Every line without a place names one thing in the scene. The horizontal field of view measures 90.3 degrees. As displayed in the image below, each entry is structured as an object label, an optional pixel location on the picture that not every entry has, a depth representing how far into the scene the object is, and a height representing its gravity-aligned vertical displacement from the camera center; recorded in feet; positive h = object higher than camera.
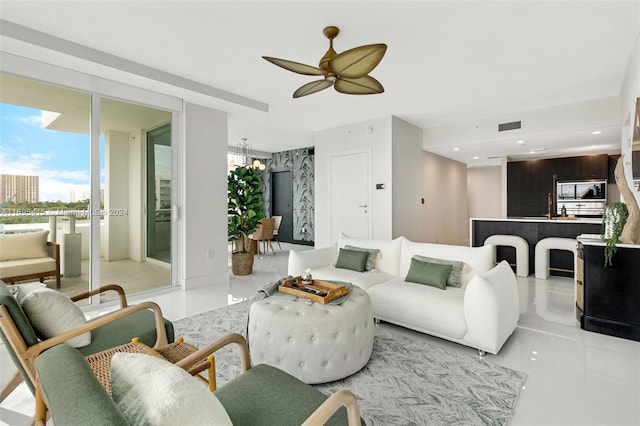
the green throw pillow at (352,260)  12.72 -1.92
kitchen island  17.31 -1.10
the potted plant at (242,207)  18.98 +0.37
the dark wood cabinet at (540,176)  23.99 +2.87
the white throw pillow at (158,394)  2.61 -1.59
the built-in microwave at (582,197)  23.70 +1.16
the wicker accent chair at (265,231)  24.82 -1.46
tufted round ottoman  7.08 -2.89
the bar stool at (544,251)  16.38 -2.09
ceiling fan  8.04 +4.05
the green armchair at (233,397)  2.39 -2.23
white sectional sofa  8.38 -2.48
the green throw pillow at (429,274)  10.29 -2.04
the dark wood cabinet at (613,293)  9.64 -2.54
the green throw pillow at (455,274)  10.49 -2.04
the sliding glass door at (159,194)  14.74 +0.93
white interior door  20.24 +1.15
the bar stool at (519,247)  17.79 -1.98
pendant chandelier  28.79 +5.72
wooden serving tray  8.16 -2.10
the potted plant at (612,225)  9.91 -0.43
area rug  6.23 -3.90
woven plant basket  18.57 -2.92
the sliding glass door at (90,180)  11.10 +1.35
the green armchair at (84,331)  5.06 -2.27
